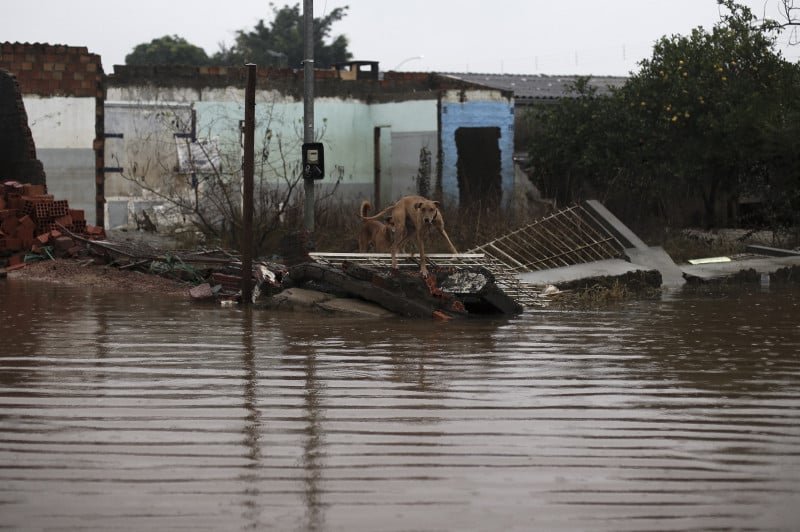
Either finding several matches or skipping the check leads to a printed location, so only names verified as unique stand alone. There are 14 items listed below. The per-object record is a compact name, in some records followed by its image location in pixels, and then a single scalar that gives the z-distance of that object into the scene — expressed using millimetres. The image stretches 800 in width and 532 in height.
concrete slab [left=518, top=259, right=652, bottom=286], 16000
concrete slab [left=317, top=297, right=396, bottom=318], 13103
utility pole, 18094
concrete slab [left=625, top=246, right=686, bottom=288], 17234
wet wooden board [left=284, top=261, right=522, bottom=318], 13000
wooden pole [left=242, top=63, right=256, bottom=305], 14281
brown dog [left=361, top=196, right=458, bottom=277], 12938
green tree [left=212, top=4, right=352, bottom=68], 63406
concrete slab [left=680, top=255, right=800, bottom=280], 17734
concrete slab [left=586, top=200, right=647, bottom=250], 18031
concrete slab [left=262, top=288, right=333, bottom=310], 13508
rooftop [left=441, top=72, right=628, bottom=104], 33812
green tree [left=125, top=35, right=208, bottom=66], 65000
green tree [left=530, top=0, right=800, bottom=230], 22844
